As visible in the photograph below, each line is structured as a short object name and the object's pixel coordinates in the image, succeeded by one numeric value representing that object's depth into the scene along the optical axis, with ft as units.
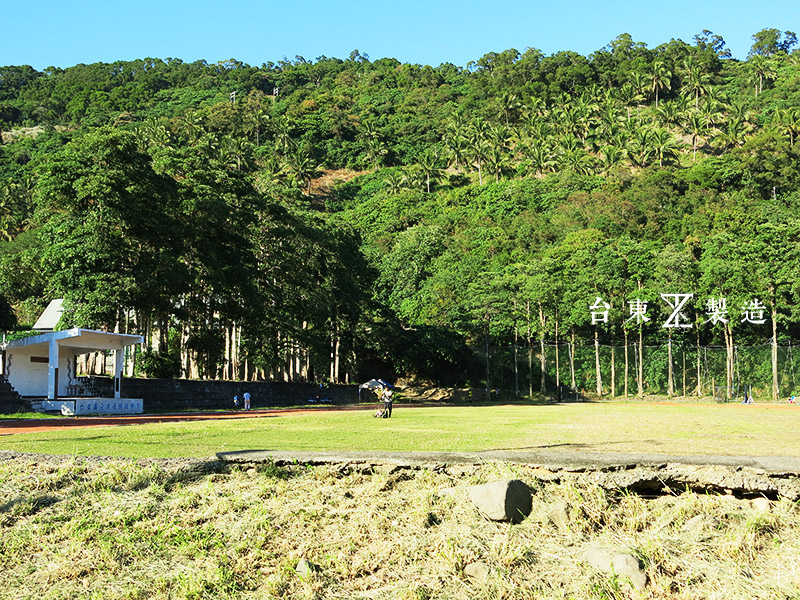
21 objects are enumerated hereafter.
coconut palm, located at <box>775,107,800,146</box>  319.14
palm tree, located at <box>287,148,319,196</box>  381.99
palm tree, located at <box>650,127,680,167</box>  327.06
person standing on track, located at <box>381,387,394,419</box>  79.46
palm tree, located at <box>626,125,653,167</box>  326.44
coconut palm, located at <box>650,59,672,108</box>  449.06
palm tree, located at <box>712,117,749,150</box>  338.95
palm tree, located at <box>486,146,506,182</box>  363.46
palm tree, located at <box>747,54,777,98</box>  430.20
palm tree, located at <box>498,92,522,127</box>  440.45
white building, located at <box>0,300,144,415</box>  92.68
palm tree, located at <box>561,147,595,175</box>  319.47
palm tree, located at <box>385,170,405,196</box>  356.59
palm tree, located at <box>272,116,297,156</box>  410.90
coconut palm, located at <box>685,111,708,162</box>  351.05
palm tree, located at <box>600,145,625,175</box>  318.45
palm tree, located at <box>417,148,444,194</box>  366.61
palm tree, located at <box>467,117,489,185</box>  369.91
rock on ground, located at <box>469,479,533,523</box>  23.53
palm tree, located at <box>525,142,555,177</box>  342.64
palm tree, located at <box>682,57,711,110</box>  429.79
